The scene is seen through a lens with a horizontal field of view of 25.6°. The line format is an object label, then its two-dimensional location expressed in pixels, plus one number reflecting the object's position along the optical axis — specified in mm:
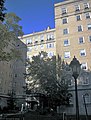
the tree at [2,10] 11586
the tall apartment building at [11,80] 55197
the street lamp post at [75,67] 10797
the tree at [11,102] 50469
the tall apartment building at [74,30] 40188
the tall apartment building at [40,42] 65562
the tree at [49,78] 32719
